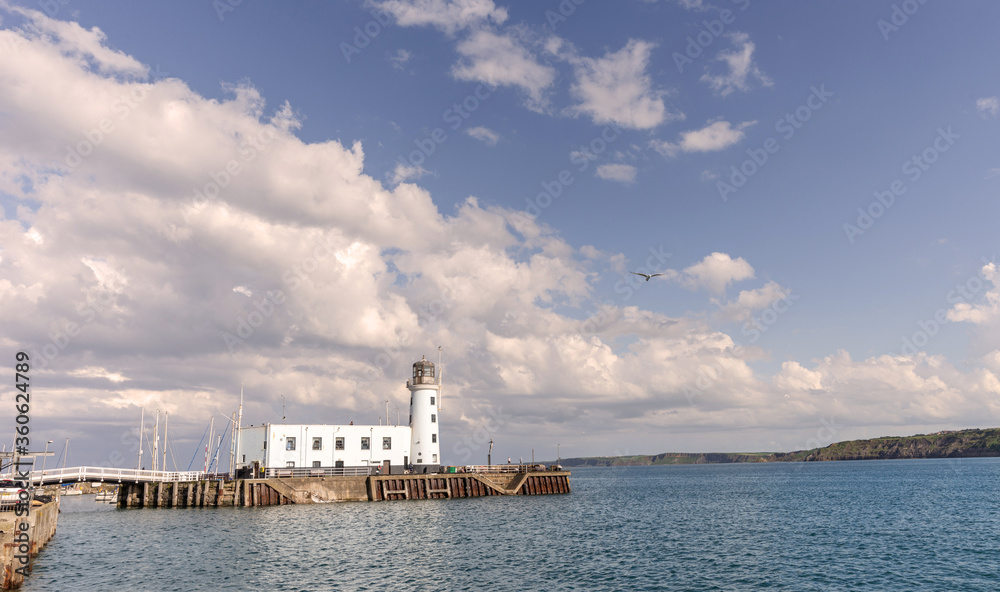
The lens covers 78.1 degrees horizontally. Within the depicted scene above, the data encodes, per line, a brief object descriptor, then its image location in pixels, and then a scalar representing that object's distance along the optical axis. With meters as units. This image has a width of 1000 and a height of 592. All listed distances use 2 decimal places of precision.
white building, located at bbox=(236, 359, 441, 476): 75.06
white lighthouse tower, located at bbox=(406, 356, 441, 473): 82.38
